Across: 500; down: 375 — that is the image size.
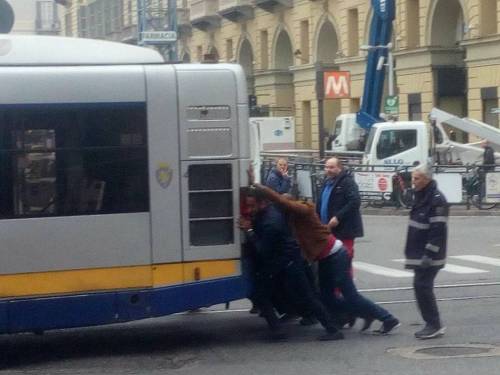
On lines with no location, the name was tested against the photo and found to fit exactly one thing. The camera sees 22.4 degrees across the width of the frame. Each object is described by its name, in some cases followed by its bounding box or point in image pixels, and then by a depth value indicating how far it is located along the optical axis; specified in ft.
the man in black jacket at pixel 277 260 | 39.78
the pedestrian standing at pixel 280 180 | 80.02
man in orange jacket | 40.11
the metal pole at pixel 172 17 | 133.69
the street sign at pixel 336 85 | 118.62
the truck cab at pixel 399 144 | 112.98
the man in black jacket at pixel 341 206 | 43.68
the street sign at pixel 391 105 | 140.46
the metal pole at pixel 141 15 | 140.50
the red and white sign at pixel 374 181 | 106.63
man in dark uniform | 39.58
